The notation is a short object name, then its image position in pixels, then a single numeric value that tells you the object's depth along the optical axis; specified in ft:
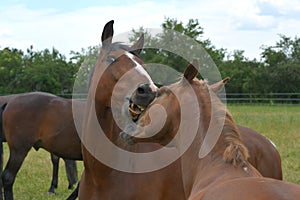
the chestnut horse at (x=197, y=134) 16.05
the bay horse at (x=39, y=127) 39.13
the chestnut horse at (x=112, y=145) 22.02
